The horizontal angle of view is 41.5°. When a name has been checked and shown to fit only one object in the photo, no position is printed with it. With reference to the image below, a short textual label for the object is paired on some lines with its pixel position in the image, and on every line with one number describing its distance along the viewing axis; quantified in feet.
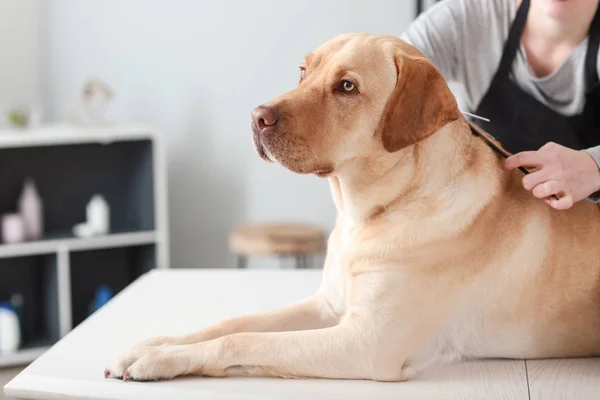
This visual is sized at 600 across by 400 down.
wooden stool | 11.67
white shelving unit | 12.23
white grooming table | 4.01
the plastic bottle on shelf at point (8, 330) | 11.75
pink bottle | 12.21
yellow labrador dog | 4.22
